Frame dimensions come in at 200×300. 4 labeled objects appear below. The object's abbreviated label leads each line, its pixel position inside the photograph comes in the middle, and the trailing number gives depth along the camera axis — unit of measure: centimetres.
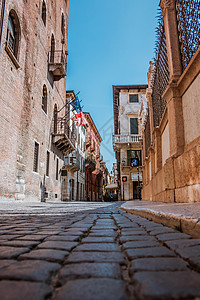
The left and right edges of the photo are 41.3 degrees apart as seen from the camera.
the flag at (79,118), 2255
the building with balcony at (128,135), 3095
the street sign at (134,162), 2664
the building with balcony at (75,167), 2500
